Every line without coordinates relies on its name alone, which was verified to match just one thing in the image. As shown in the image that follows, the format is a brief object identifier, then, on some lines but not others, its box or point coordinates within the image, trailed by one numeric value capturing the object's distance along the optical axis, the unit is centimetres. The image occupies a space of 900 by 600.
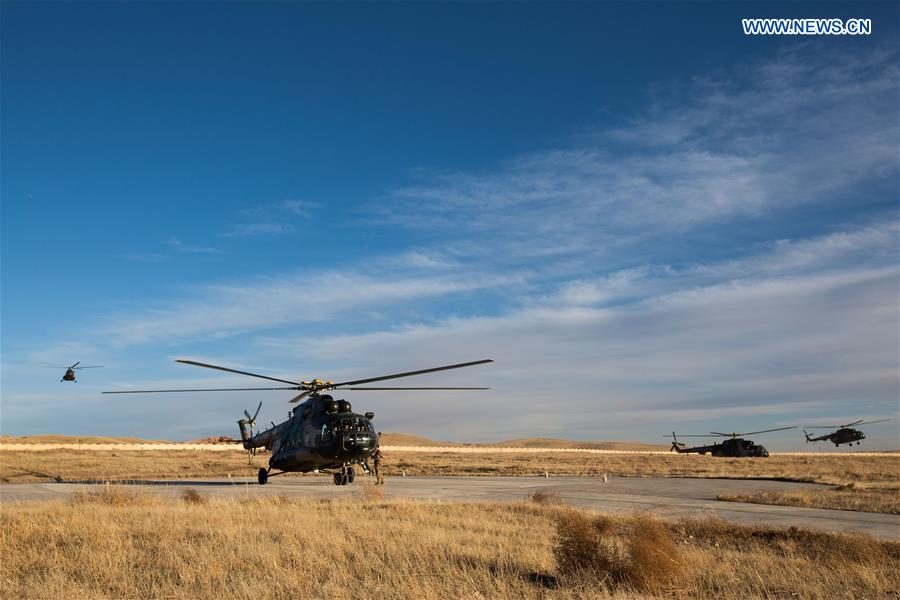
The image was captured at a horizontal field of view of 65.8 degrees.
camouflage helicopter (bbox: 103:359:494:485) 2661
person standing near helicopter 2761
